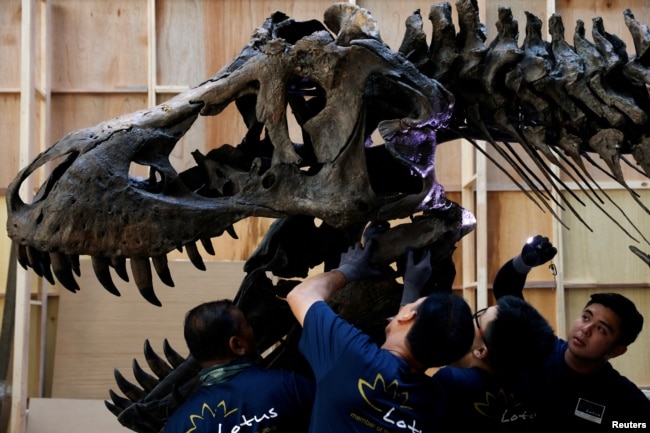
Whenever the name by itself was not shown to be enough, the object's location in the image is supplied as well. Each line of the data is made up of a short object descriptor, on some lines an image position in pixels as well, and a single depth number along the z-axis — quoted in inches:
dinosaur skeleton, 104.5
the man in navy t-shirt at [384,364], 86.7
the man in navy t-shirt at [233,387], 99.7
